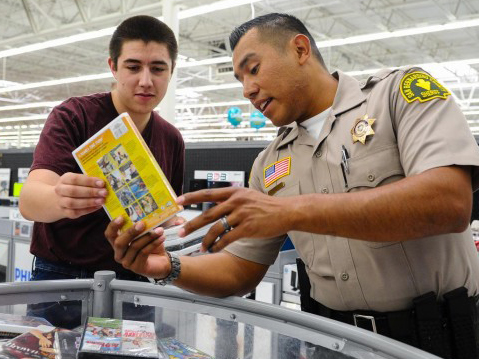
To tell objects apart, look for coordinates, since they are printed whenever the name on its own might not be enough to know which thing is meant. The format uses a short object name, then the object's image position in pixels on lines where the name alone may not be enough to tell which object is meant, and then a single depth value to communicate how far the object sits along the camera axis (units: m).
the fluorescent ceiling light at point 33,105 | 14.74
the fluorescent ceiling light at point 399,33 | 6.40
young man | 1.62
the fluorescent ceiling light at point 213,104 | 14.77
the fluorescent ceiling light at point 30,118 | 18.60
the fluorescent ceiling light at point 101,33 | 5.73
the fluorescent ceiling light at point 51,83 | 10.59
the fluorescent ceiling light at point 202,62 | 9.31
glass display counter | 1.14
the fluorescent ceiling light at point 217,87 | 11.48
